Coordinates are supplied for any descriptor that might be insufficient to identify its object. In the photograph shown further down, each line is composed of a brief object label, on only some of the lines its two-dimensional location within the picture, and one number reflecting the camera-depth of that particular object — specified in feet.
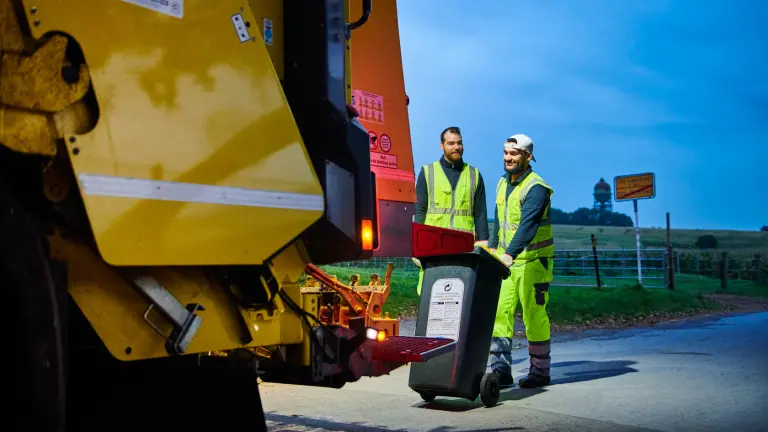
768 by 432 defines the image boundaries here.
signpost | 86.22
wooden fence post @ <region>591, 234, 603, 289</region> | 70.64
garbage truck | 8.23
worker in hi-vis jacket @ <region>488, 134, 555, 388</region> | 23.48
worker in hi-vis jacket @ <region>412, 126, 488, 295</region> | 25.40
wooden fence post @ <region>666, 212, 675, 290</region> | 76.07
